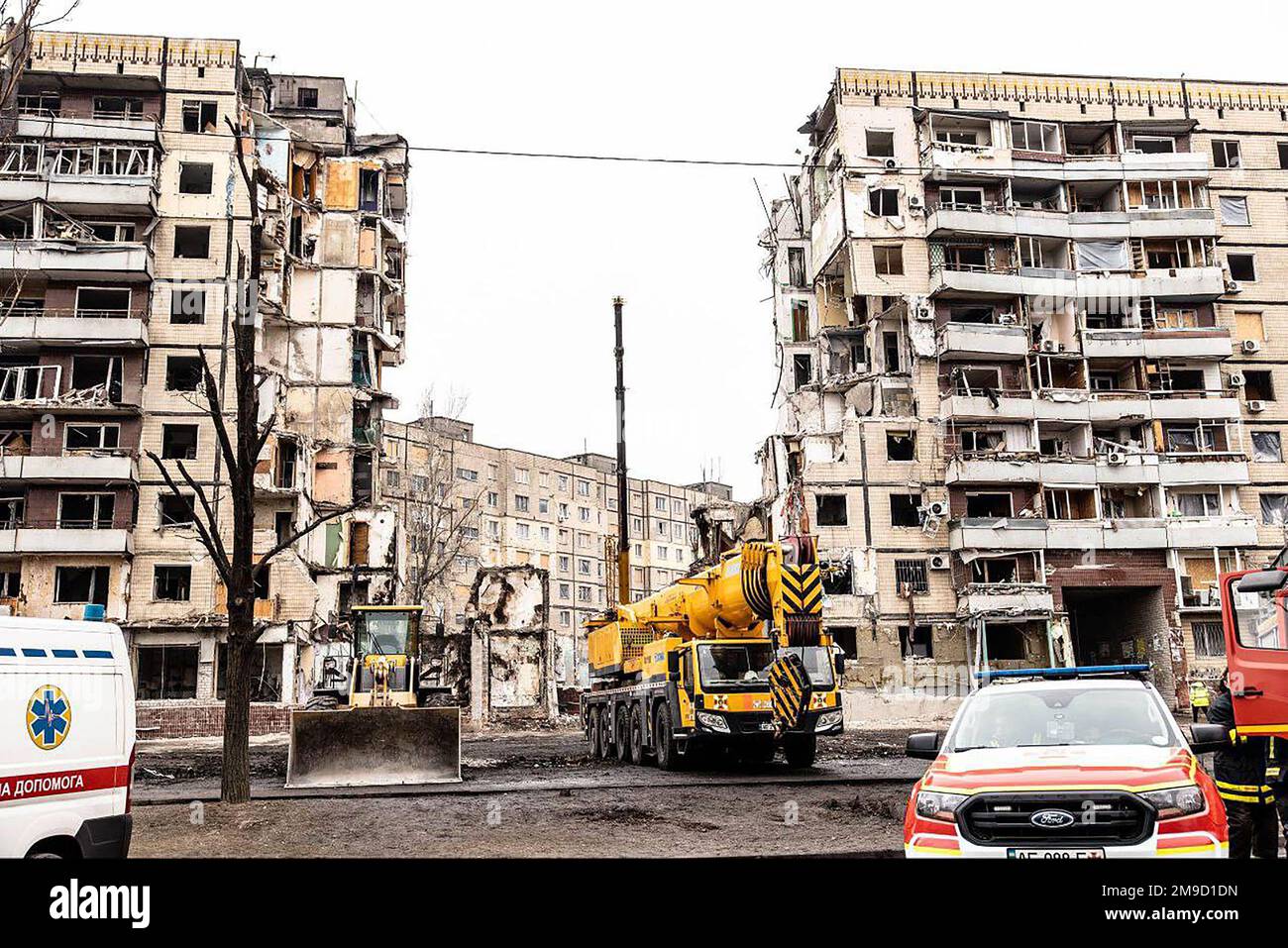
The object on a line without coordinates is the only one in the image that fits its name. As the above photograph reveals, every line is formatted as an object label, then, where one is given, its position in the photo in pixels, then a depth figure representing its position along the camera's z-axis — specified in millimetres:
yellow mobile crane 17531
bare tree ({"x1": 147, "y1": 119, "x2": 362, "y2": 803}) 15555
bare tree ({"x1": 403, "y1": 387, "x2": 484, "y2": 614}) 49656
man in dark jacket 8258
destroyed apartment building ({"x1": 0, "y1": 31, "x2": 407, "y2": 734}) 41000
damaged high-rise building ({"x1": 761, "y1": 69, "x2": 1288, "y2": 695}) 45781
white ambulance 7273
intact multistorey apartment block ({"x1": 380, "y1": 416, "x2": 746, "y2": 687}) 73250
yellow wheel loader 19656
